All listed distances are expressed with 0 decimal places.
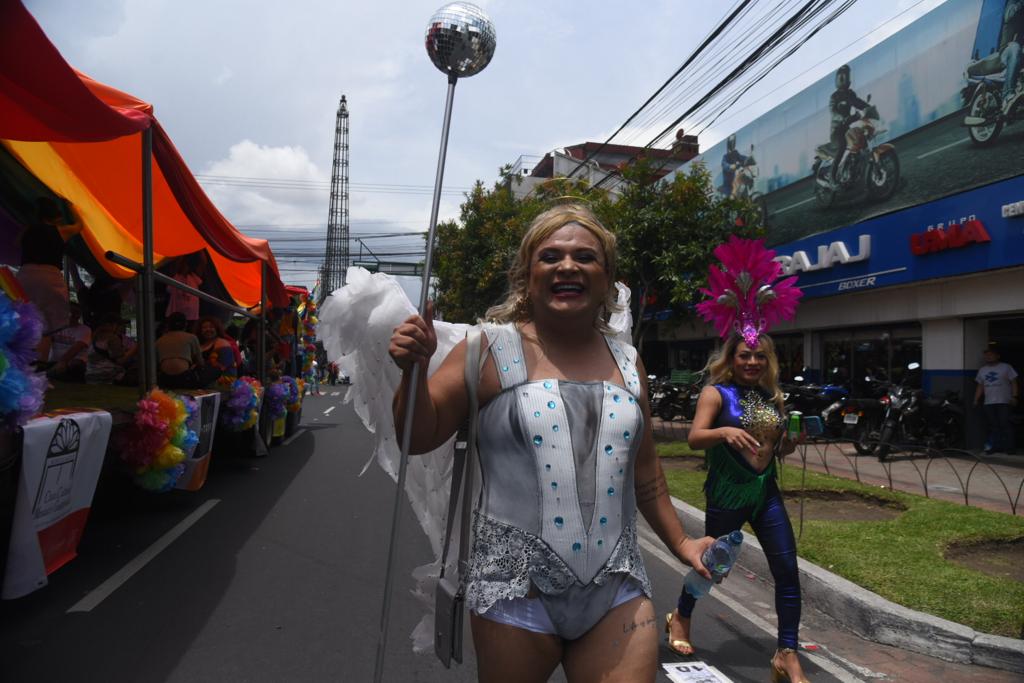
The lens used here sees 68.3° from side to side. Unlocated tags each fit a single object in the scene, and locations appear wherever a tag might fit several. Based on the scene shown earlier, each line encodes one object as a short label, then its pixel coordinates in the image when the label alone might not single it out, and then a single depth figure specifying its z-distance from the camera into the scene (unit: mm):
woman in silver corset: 1846
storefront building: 11070
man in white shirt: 10883
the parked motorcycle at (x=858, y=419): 11844
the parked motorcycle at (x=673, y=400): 16781
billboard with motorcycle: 11047
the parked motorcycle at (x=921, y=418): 11086
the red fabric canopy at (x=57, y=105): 3824
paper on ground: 3570
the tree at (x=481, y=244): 18219
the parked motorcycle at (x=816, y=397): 12812
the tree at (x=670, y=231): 11984
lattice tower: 40594
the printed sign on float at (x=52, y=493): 3578
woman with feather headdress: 3574
